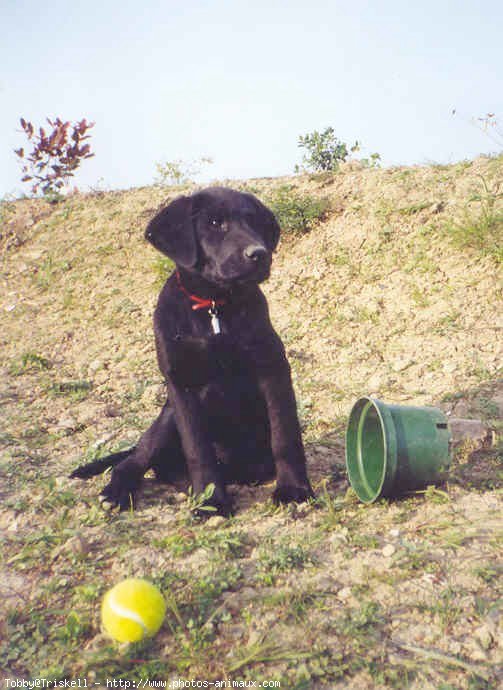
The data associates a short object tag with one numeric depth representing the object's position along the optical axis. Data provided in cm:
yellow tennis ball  170
